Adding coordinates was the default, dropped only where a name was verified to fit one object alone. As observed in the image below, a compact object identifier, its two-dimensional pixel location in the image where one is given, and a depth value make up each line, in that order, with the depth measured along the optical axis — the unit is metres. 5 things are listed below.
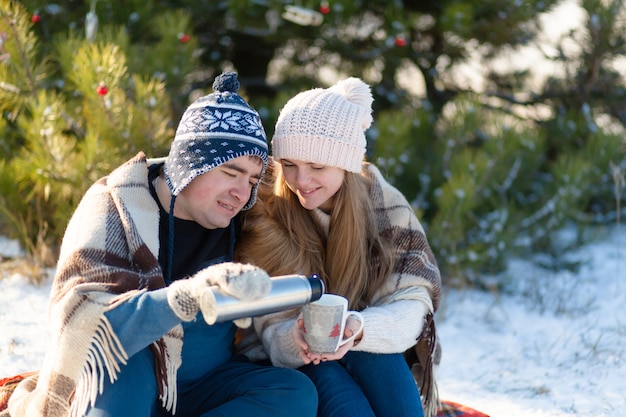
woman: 2.20
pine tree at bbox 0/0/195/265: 3.04
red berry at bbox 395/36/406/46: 4.00
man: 1.72
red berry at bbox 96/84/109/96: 2.91
